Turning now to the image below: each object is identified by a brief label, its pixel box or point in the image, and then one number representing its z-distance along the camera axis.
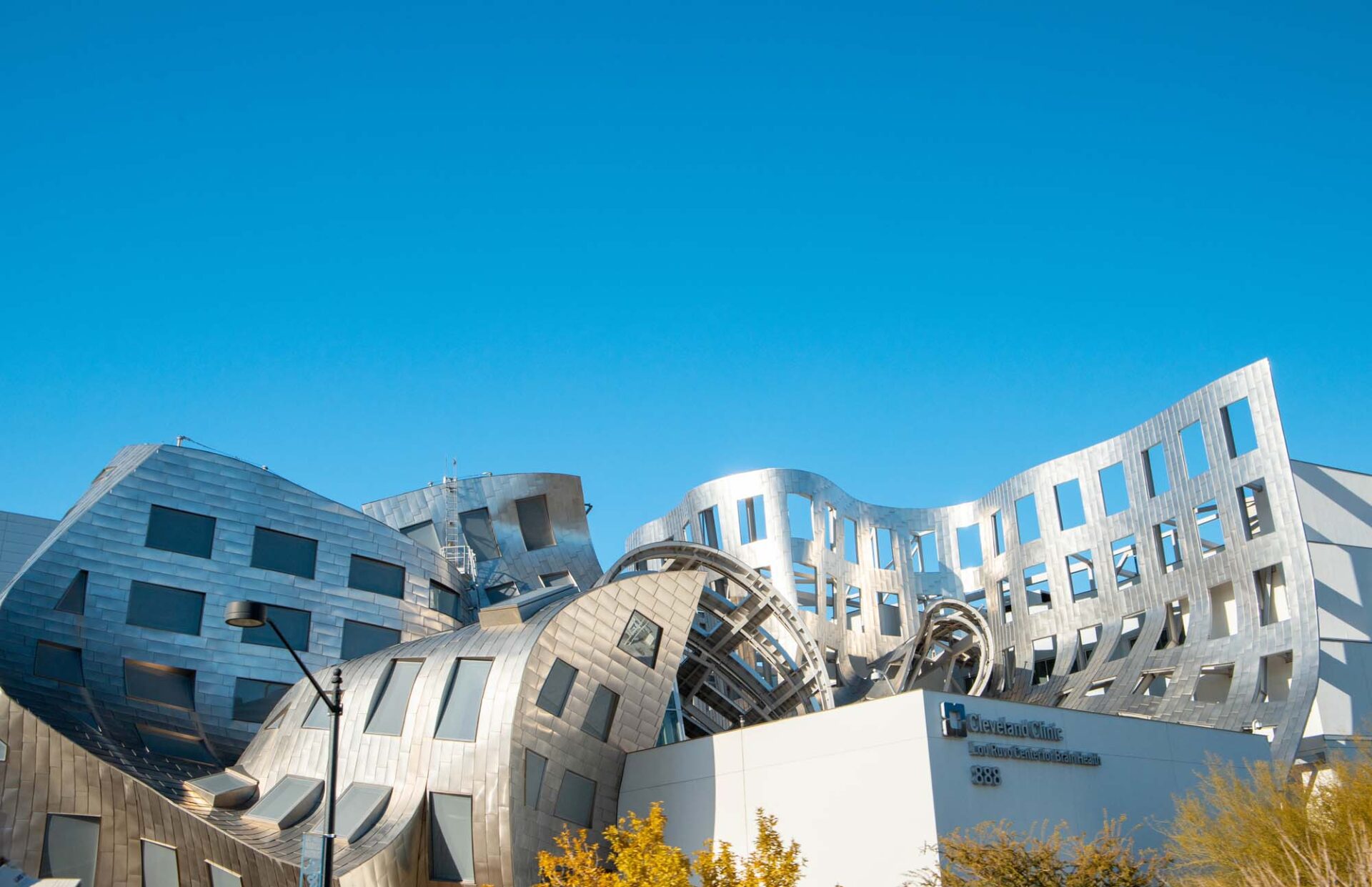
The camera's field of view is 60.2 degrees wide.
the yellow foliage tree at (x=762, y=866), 19.58
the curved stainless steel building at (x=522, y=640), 27.92
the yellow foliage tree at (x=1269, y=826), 23.11
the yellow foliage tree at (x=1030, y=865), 23.00
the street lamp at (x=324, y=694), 16.20
